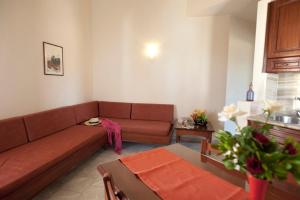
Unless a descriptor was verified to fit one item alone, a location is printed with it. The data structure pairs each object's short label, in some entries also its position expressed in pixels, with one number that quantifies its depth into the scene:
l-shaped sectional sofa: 1.70
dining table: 0.98
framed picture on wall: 2.89
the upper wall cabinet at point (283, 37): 2.26
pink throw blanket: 3.21
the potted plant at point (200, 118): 3.50
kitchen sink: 2.25
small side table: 3.25
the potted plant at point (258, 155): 0.66
